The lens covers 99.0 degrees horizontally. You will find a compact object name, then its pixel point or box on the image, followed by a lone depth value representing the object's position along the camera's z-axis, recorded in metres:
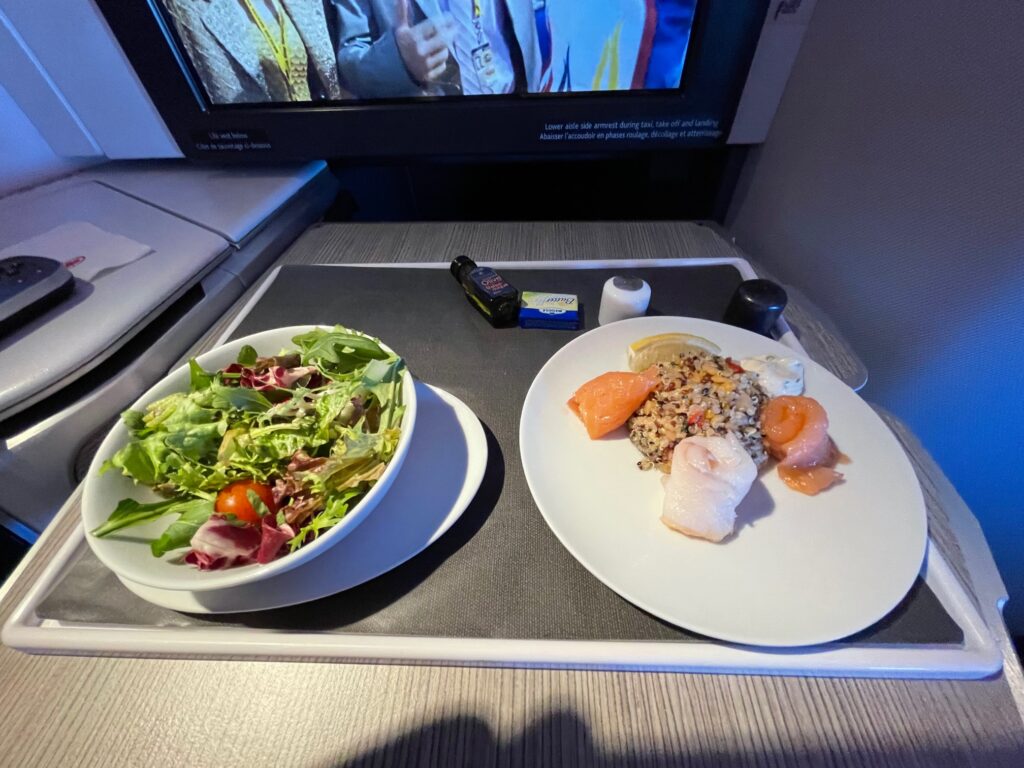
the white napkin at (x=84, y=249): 0.72
